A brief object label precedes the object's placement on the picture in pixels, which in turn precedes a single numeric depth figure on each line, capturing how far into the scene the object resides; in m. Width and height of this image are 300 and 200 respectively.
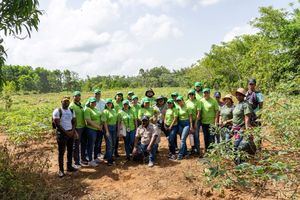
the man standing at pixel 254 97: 5.89
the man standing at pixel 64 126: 6.28
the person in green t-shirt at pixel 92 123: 6.87
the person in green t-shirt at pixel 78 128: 6.79
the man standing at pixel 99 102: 7.41
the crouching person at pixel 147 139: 7.01
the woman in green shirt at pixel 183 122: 7.16
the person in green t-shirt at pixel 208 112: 7.02
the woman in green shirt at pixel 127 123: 7.27
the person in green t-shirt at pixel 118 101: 7.65
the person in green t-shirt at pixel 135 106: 7.47
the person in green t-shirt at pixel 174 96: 7.62
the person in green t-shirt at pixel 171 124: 7.27
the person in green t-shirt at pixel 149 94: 7.75
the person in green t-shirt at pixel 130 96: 8.17
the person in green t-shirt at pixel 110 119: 7.04
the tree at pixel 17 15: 4.09
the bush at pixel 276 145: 2.30
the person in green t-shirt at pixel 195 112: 7.14
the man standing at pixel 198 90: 7.64
